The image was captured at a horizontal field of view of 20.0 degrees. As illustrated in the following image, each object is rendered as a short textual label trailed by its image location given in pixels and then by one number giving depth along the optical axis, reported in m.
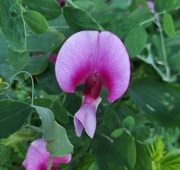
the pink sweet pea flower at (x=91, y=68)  0.15
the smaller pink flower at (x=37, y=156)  0.17
